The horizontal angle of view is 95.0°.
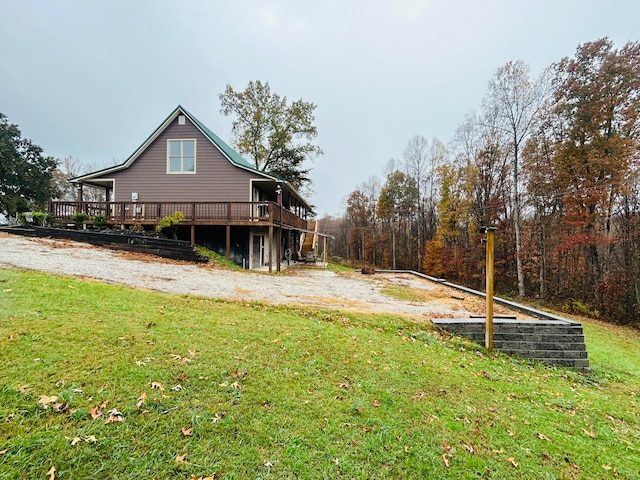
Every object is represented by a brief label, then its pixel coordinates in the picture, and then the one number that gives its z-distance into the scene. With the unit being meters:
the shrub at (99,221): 13.67
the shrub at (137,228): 13.57
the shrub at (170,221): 13.14
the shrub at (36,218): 13.75
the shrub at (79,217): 13.58
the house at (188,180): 15.12
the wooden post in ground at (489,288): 5.98
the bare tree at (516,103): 15.73
